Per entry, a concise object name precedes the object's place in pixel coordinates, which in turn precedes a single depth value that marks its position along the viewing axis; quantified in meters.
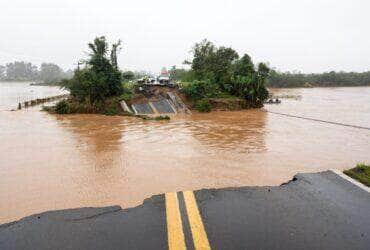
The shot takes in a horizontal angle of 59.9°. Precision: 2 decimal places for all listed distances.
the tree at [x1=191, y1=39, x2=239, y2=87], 39.41
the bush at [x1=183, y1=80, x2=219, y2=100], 29.92
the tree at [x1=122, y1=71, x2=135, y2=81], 33.00
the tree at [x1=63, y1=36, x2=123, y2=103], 28.55
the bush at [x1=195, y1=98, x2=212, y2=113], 28.42
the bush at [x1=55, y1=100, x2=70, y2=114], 28.31
